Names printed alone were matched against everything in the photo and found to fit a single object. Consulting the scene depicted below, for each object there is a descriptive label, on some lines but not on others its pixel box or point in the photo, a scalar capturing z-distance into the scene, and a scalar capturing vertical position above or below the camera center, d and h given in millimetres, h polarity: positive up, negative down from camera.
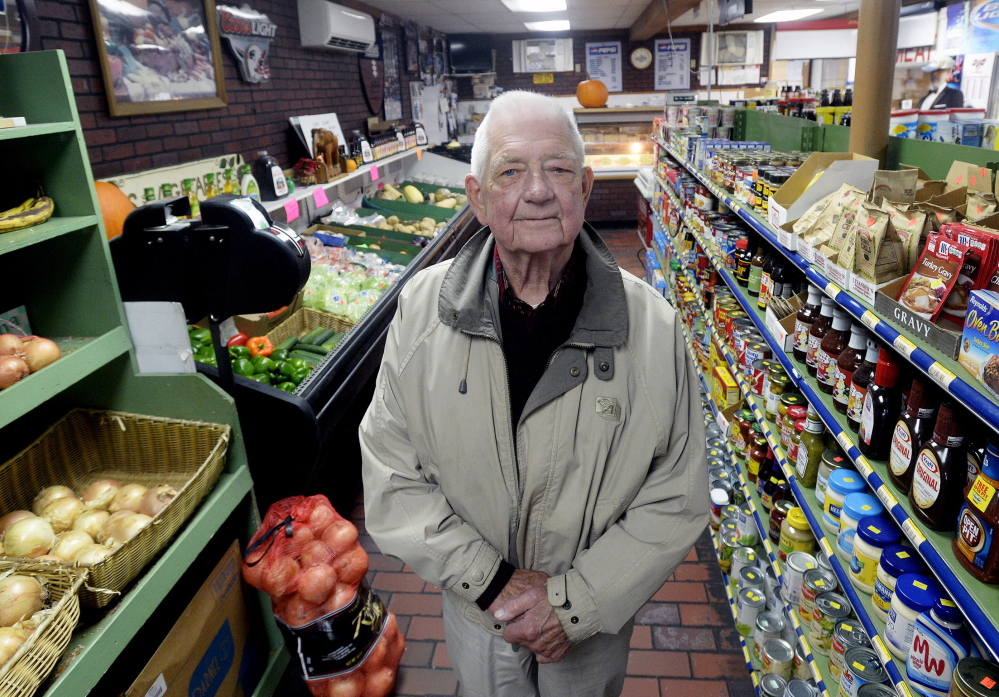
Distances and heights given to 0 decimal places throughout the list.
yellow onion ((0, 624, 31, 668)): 1566 -1102
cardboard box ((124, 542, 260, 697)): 2025 -1572
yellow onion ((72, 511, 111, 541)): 2107 -1130
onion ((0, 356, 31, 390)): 1855 -582
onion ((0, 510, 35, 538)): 2045 -1077
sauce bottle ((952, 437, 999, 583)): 1316 -825
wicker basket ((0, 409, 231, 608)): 2219 -1045
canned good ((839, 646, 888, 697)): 1905 -1547
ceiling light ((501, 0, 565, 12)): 7652 +1303
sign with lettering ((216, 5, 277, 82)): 4617 +708
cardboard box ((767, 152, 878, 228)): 2498 -277
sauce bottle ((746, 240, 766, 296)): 3274 -748
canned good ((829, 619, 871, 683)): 2039 -1558
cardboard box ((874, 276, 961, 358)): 1450 -504
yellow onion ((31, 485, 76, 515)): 2197 -1089
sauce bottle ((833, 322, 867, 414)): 2035 -768
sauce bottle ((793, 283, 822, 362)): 2398 -760
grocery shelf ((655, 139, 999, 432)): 1271 -545
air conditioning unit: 5969 +945
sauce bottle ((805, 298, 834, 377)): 2338 -775
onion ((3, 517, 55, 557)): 1968 -1090
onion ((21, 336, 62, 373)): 1974 -571
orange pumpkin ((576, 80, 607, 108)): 10336 +374
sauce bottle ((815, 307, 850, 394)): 2171 -776
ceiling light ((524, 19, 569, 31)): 10031 +1416
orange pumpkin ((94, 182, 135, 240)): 2936 -256
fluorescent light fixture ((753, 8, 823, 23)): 9626 +1308
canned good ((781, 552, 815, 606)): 2387 -1579
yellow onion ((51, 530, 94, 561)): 1989 -1130
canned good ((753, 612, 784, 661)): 2635 -1954
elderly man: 1612 -703
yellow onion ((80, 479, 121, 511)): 2248 -1122
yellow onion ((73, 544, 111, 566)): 1886 -1122
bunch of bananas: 1856 -171
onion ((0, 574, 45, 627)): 1674 -1080
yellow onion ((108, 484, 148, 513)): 2238 -1133
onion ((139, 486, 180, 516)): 2182 -1118
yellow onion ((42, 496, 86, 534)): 2133 -1109
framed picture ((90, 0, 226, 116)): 3492 +487
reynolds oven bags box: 1279 -458
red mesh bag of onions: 2387 -1574
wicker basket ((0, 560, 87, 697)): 1484 -1094
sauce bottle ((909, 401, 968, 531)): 1479 -793
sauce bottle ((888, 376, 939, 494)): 1614 -752
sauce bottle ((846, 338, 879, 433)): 1948 -778
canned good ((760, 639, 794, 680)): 2537 -1985
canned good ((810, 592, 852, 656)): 2180 -1579
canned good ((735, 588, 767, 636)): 2840 -2014
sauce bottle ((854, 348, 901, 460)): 1778 -782
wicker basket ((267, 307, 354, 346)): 3957 -1075
